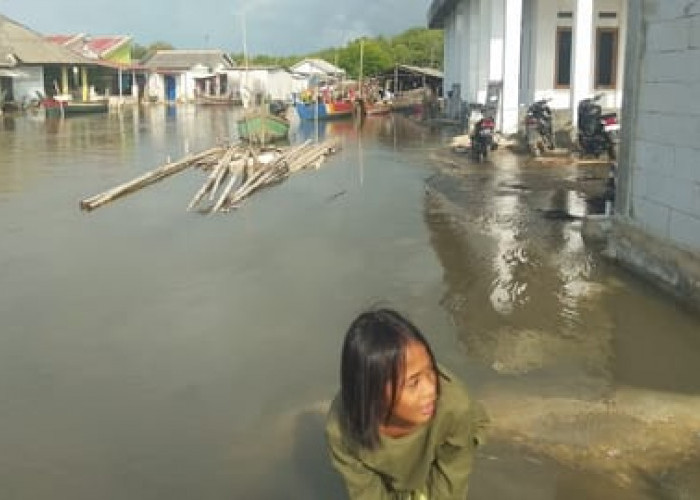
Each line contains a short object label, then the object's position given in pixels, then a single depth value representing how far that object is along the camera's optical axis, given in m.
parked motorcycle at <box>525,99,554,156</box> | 17.52
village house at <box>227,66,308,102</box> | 63.00
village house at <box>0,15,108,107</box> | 47.50
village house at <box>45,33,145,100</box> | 60.66
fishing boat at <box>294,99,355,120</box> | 37.97
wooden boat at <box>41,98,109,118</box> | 43.75
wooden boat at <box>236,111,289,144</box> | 24.41
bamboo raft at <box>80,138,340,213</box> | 13.85
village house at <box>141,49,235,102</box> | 66.62
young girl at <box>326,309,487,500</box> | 2.31
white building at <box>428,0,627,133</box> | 17.02
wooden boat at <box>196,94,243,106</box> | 62.97
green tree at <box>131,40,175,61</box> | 91.28
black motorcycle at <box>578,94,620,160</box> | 15.03
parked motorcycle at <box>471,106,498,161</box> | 17.89
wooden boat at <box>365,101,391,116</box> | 43.69
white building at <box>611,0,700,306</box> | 6.62
